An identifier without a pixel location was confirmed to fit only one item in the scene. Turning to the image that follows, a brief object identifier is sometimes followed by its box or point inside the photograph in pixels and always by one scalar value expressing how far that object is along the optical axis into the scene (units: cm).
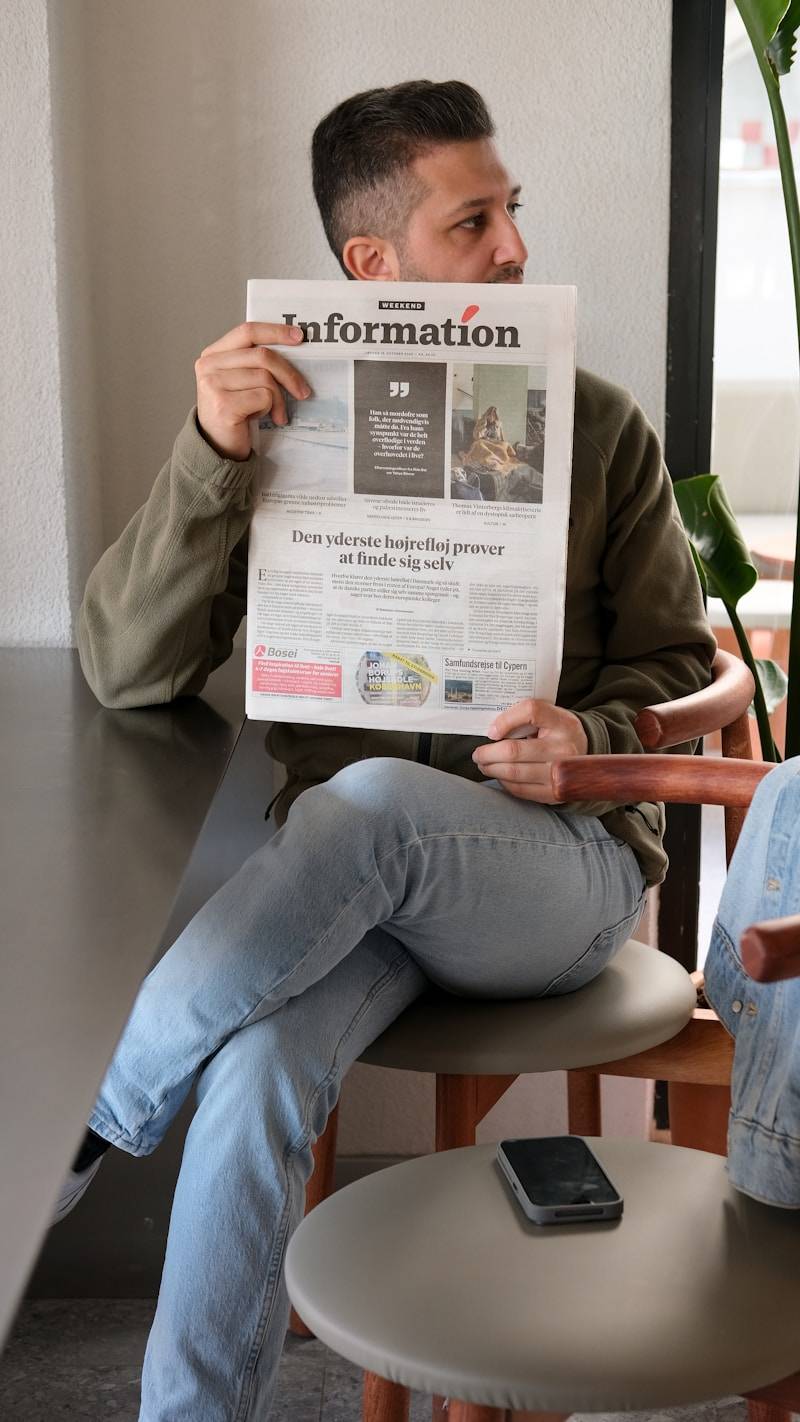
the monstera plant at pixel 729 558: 167
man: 103
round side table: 74
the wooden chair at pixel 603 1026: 110
